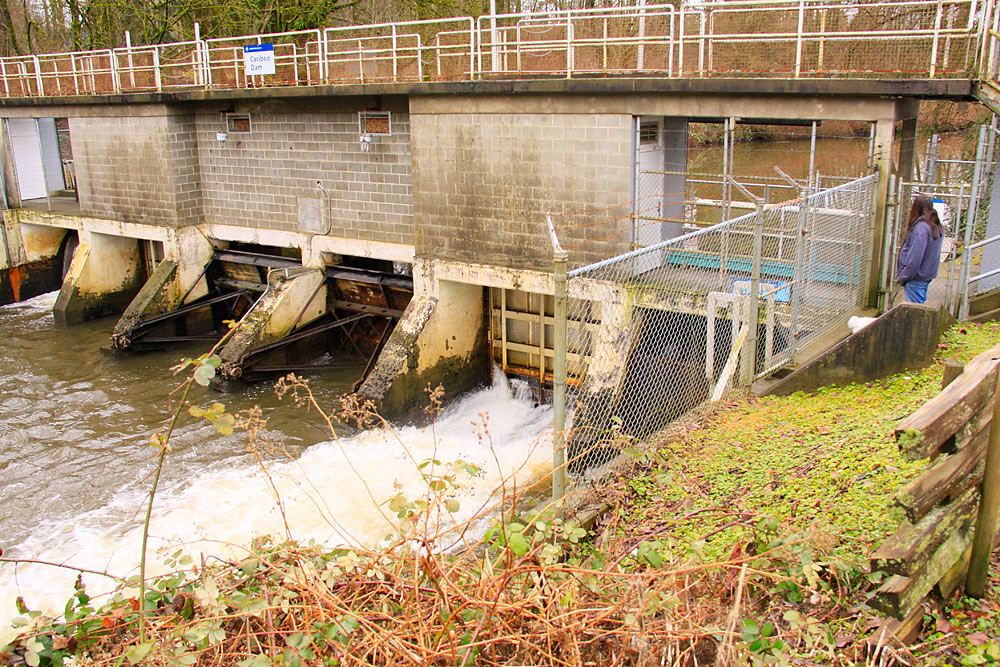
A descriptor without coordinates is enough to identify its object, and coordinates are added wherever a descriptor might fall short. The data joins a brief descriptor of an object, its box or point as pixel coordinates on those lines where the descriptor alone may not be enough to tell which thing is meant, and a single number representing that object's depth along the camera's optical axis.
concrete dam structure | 9.33
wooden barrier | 3.41
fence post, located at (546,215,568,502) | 4.58
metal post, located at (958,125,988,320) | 8.66
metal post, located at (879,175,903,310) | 9.59
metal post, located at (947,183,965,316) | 9.39
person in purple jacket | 9.03
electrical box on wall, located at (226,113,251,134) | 16.09
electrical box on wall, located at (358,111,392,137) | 14.03
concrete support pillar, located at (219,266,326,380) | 14.51
